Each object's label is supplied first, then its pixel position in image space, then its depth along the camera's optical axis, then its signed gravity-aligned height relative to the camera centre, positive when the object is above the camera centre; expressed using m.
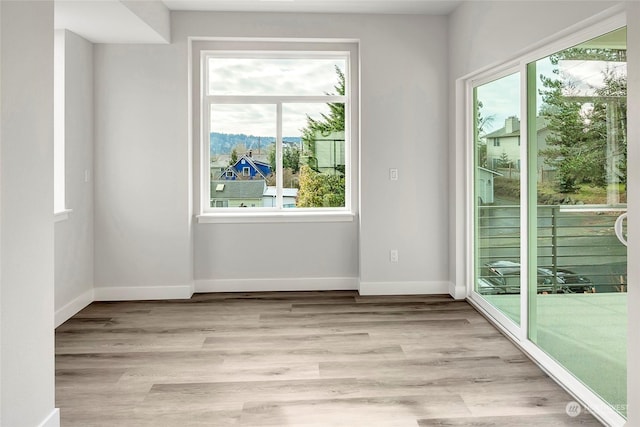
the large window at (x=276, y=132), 4.75 +0.74
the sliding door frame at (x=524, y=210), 2.38 -0.02
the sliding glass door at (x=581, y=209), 2.29 -0.01
